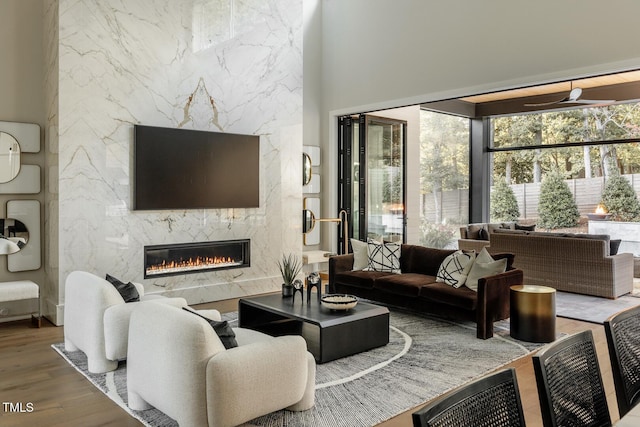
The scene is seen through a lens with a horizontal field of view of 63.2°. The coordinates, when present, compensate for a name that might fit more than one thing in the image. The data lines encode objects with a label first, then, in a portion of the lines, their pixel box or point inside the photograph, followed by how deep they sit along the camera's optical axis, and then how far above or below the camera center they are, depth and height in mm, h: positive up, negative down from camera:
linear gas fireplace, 6184 -637
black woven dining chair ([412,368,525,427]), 1249 -521
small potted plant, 5012 -736
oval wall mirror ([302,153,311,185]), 8258 +605
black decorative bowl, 4469 -837
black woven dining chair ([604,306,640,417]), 1982 -590
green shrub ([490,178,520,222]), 11133 +50
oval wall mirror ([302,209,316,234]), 8242 -236
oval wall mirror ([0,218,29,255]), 5414 -301
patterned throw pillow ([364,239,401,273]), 6402 -633
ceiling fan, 7289 +1559
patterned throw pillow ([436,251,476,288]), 5461 -673
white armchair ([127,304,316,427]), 2746 -919
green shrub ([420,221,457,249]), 10531 -602
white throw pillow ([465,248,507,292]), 5277 -638
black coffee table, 4215 -1028
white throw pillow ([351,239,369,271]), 6586 -641
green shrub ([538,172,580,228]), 10367 +23
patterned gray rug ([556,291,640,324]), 5918 -1255
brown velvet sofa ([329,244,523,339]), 4984 -888
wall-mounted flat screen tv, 5945 +457
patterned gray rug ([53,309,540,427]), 3242 -1286
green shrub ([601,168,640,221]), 9539 +112
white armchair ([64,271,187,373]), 3861 -865
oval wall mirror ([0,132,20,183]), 5375 +520
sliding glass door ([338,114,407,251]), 8242 +491
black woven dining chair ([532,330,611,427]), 1594 -586
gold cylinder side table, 4781 -1010
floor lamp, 8105 -237
